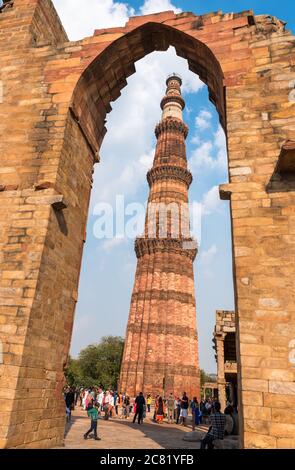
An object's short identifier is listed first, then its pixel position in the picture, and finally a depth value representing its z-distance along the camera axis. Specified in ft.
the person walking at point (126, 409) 48.18
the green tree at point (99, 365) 117.70
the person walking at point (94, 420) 23.79
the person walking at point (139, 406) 39.22
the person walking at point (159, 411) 44.19
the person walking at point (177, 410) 47.45
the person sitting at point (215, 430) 17.83
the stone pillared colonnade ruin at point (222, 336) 43.70
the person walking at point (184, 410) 44.78
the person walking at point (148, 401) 58.44
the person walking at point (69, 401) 34.71
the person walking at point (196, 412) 38.73
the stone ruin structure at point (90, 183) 14.02
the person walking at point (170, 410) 46.68
